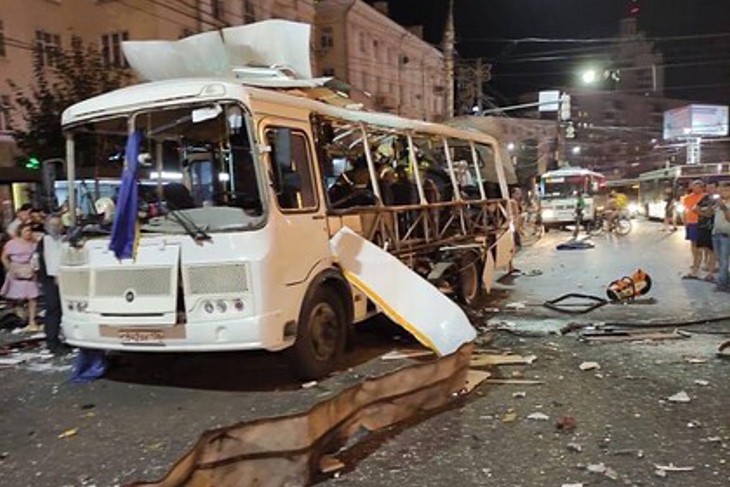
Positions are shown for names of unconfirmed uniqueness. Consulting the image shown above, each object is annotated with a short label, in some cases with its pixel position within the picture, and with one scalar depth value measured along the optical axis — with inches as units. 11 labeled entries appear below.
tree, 679.7
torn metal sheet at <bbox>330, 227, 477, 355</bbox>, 272.6
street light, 1142.2
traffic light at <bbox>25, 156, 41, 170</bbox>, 645.7
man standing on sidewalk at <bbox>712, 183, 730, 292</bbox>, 447.2
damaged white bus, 231.6
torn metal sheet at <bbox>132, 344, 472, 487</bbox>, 158.1
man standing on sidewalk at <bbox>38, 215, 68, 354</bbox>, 329.1
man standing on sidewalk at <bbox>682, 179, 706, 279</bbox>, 517.5
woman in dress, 391.5
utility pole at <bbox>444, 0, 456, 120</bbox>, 1056.2
